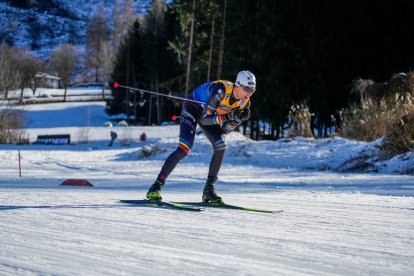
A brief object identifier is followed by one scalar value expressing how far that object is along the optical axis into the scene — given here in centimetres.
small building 9864
